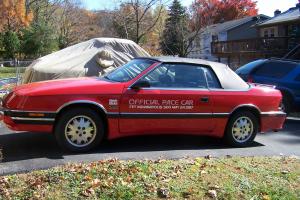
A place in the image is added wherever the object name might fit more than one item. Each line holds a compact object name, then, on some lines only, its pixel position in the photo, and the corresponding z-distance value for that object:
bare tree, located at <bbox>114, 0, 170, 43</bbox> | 34.47
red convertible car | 7.05
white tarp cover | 16.06
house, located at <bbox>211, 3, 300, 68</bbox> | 29.84
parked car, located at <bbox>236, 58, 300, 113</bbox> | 12.66
